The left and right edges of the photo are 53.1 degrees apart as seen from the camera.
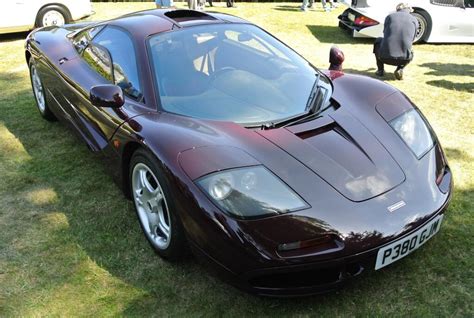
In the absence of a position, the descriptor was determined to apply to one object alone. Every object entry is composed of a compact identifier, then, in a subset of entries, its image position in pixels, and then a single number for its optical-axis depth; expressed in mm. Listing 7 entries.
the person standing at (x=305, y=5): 11500
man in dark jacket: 6219
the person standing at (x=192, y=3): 9273
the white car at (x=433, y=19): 8070
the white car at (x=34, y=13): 8023
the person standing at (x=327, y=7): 11504
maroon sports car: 2156
